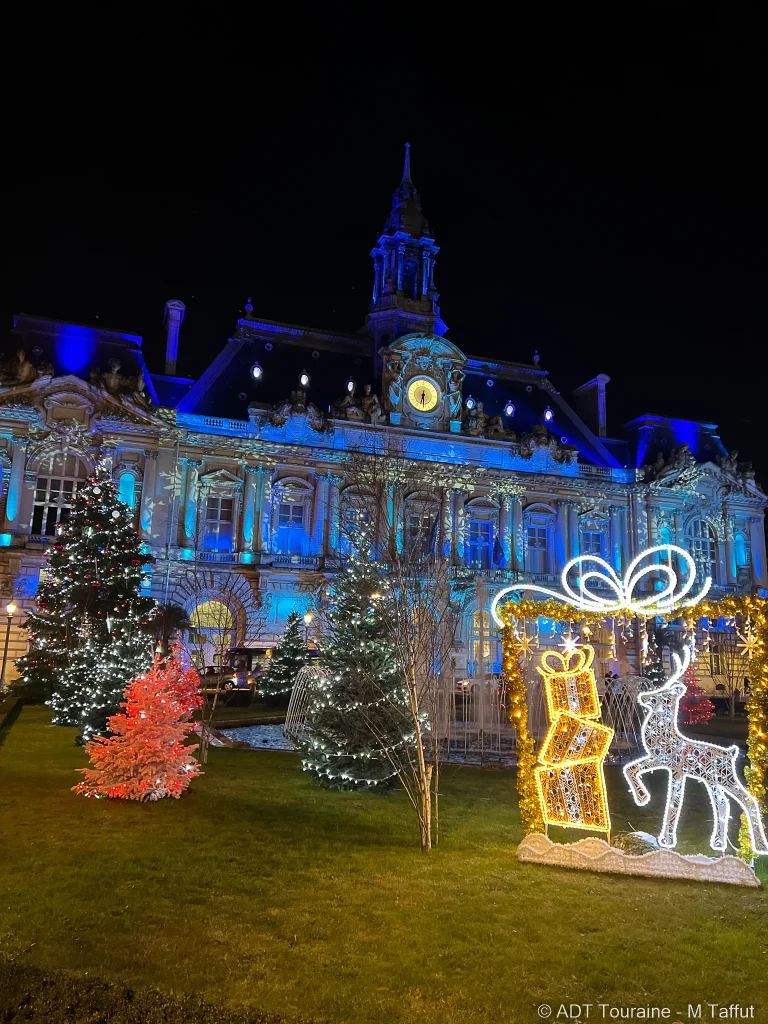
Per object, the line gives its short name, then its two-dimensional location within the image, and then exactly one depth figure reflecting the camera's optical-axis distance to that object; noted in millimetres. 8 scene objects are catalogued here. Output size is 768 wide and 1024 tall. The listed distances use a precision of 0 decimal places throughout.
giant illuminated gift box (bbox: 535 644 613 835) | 9164
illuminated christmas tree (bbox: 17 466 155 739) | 23828
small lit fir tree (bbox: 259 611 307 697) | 27125
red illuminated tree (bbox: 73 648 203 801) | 11570
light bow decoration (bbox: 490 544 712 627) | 9193
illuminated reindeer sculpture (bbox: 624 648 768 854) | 8805
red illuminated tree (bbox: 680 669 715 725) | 24219
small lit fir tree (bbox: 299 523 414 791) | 12719
